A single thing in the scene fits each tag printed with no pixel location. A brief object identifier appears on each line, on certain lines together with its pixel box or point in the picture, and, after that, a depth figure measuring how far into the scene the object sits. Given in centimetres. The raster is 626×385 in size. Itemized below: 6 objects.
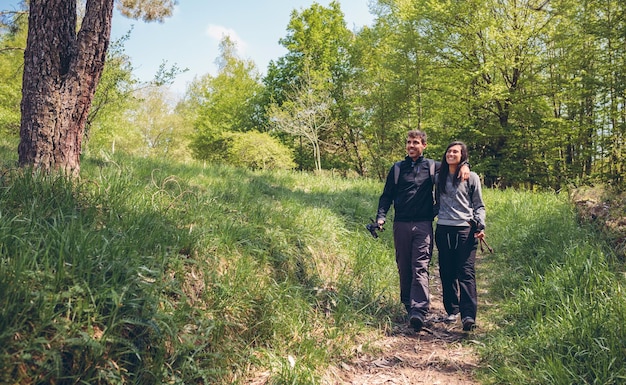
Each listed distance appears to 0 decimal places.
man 424
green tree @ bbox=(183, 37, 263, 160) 3016
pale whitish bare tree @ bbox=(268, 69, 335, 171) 2230
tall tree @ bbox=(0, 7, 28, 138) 1626
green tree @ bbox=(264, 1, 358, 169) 2627
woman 415
